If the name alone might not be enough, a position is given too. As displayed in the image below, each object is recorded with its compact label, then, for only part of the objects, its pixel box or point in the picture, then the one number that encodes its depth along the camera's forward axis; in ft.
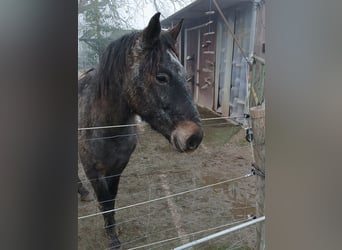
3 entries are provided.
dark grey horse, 3.53
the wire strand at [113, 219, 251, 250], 3.67
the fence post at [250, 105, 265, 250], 3.55
